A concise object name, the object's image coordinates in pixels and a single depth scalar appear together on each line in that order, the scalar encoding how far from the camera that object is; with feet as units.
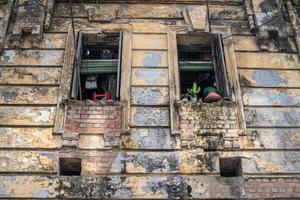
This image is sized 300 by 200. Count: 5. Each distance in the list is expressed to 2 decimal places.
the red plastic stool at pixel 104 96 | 23.70
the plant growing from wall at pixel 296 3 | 27.68
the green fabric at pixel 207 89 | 24.21
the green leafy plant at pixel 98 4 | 27.30
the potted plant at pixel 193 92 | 23.59
